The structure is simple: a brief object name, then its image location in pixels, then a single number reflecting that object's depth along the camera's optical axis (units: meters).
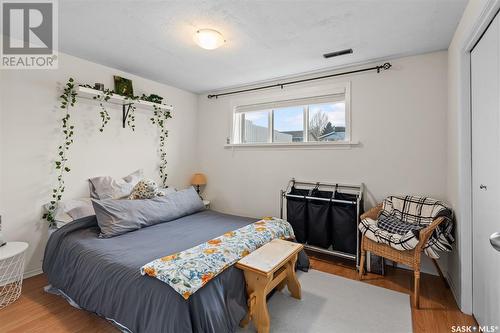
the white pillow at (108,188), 2.88
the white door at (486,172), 1.50
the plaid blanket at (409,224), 2.16
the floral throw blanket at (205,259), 1.49
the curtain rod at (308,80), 2.86
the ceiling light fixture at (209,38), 2.19
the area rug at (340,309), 1.84
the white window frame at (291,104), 3.13
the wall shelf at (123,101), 2.78
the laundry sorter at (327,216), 2.80
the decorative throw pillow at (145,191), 2.89
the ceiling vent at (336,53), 2.65
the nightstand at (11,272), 2.08
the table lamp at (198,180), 4.21
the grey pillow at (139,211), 2.30
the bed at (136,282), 1.44
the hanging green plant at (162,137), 3.80
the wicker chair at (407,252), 2.08
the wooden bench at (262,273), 1.71
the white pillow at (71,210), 2.58
